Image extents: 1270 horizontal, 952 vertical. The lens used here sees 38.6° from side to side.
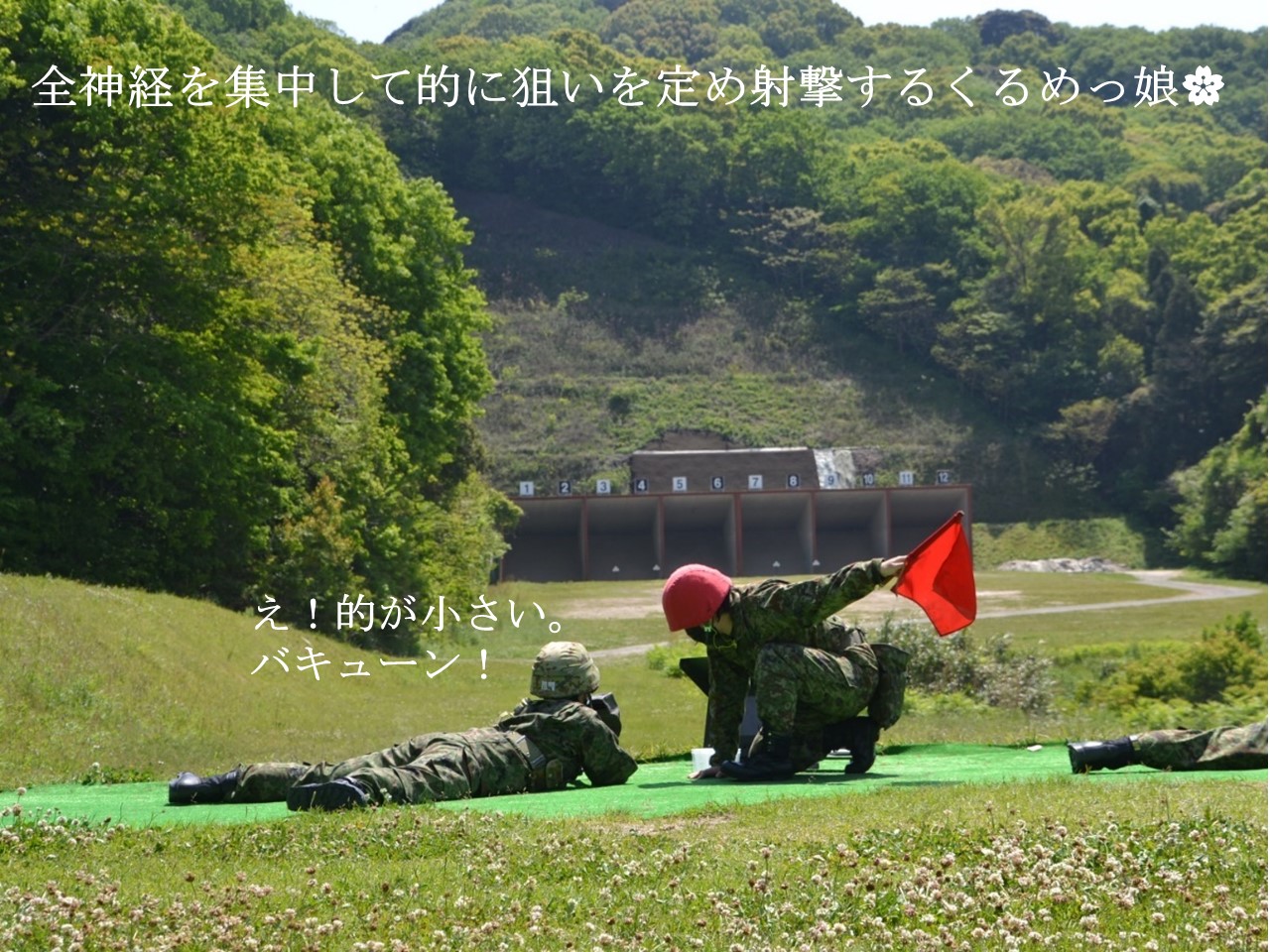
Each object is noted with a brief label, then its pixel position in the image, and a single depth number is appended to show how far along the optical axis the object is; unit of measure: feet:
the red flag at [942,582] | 34.91
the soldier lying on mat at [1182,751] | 36.11
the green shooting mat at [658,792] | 31.91
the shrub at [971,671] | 82.89
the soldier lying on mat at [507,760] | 34.06
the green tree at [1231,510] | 233.96
